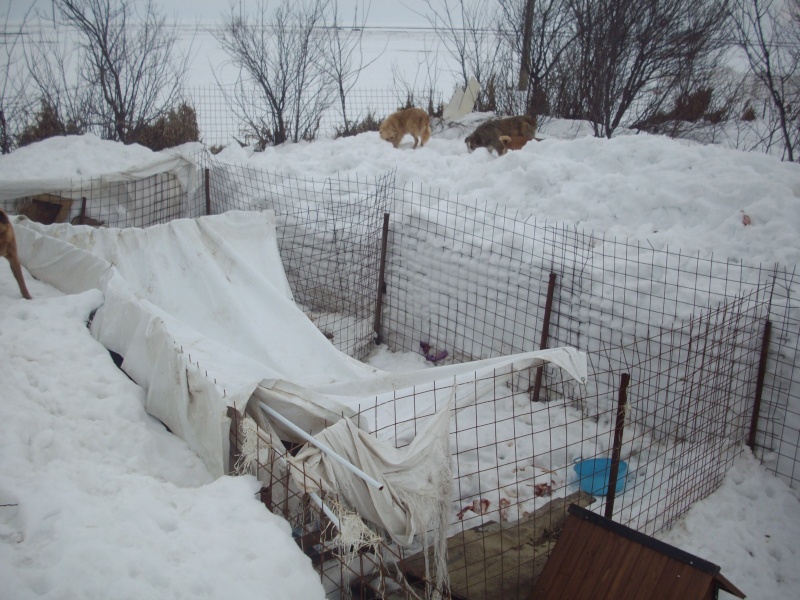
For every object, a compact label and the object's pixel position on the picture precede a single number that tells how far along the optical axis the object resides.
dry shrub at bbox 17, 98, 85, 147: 9.65
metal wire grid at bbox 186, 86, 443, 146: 11.95
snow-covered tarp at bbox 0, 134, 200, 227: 6.35
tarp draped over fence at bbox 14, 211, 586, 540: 3.12
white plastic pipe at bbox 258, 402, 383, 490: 2.58
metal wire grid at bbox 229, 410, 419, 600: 2.66
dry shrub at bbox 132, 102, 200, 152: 10.41
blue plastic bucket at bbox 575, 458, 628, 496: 4.24
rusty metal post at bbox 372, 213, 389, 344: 6.43
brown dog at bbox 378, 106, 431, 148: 9.26
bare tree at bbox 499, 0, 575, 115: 11.13
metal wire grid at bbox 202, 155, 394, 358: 6.55
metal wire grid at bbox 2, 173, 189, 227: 6.45
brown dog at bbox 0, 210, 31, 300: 4.32
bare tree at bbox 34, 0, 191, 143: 10.05
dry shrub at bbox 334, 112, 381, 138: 11.85
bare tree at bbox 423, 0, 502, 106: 12.61
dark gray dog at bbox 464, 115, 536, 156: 8.65
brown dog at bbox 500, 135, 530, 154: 8.18
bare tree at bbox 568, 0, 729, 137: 9.89
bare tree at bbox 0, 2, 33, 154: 9.33
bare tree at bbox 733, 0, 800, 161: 9.40
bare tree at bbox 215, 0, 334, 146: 11.75
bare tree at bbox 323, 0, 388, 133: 12.63
